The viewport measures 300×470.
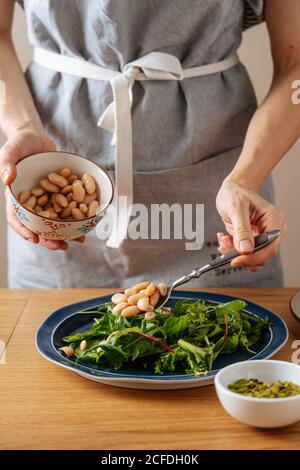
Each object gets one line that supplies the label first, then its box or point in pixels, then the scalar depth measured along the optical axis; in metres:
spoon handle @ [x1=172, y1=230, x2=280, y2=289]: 1.11
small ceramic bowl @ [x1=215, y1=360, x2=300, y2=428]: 0.83
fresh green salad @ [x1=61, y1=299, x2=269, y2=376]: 1.00
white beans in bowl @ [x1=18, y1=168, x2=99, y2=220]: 1.22
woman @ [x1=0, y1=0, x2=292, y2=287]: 1.34
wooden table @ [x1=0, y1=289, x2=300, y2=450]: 0.84
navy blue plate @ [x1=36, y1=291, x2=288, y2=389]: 0.95
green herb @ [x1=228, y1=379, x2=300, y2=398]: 0.87
